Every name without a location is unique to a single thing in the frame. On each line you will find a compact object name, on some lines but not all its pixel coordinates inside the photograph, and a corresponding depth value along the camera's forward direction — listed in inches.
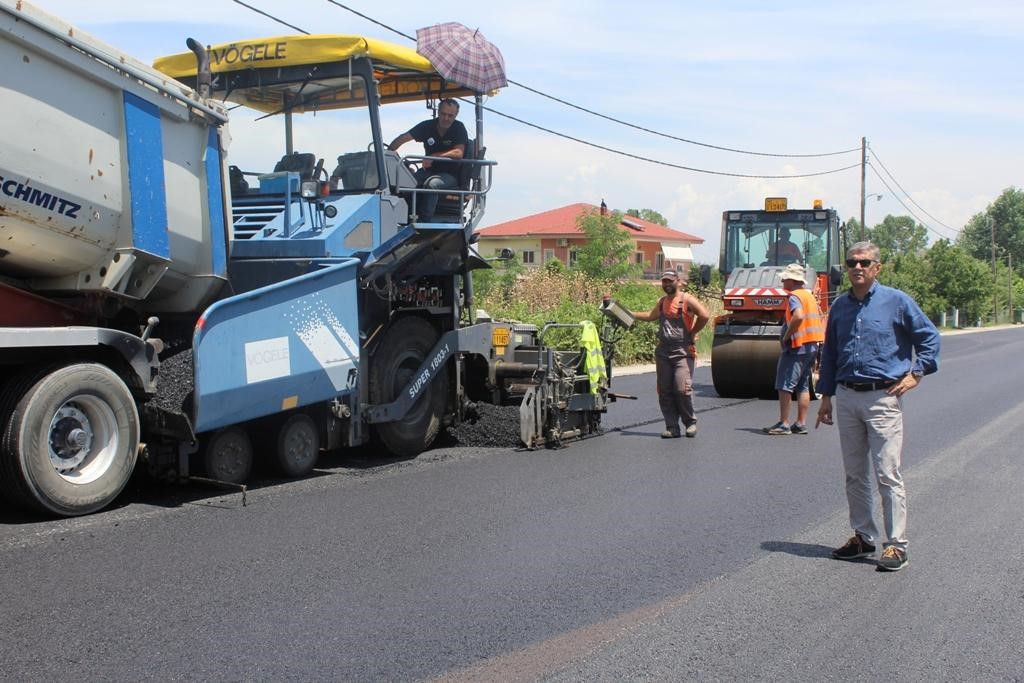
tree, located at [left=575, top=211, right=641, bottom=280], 1496.1
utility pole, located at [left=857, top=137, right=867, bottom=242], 1797.5
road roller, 597.3
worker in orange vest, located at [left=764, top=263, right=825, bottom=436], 448.8
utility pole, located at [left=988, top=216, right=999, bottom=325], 2667.3
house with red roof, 2207.2
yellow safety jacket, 411.2
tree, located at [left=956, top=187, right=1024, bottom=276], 3654.0
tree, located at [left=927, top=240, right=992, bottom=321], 2210.9
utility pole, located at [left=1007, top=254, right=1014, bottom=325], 2788.9
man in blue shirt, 227.3
